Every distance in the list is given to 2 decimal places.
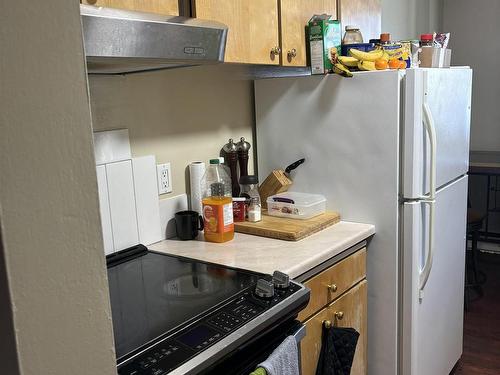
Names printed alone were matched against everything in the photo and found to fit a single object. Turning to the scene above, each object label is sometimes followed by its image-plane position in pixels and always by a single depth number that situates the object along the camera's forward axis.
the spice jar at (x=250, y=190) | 1.98
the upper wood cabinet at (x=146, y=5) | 1.21
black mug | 1.86
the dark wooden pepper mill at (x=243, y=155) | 2.13
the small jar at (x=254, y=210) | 1.97
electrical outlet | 1.89
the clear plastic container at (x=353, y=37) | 2.08
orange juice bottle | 1.77
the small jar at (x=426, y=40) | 2.12
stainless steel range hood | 1.08
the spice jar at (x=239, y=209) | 2.00
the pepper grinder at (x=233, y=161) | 2.12
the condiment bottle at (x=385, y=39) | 1.98
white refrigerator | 1.86
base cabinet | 1.63
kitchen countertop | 1.57
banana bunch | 1.92
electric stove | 1.07
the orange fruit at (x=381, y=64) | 1.91
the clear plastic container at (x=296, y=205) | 1.97
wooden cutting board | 1.80
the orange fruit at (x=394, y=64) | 1.90
